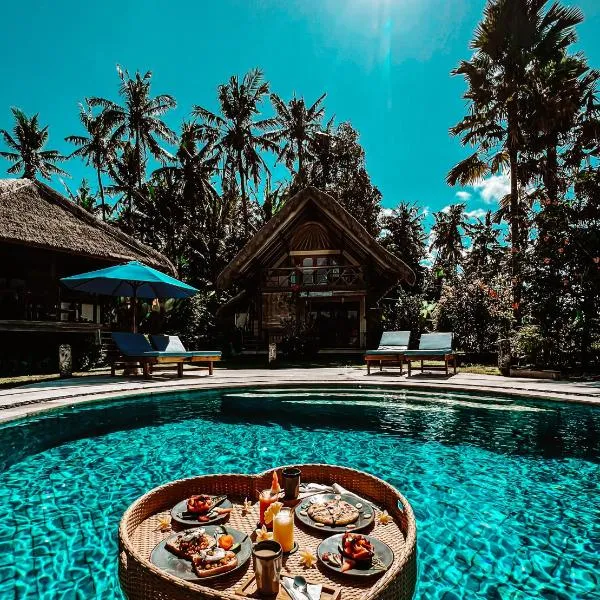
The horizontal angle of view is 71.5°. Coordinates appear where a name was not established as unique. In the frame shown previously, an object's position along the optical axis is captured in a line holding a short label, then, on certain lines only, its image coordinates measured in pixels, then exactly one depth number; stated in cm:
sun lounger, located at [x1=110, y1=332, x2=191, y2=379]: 916
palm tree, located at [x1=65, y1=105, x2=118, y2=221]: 2753
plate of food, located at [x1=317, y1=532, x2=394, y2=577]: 195
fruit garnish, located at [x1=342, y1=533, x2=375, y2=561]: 198
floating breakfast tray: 167
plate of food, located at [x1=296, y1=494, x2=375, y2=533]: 236
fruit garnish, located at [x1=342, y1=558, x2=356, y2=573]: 195
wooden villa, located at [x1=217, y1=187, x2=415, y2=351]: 1555
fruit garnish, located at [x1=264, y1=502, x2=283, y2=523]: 227
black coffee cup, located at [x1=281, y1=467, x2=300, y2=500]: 271
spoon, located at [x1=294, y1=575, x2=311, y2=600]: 178
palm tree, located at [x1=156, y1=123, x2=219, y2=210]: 2464
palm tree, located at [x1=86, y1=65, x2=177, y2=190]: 2417
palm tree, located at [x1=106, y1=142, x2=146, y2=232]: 2542
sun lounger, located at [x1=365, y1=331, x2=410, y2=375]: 1021
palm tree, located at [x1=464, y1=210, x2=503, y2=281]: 3531
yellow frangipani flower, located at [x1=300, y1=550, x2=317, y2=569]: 203
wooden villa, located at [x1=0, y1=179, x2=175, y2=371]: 1167
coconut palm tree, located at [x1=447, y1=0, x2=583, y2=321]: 1359
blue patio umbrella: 965
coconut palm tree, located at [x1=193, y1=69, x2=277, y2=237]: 2284
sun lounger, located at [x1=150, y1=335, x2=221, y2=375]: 1000
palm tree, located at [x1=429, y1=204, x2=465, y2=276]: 3975
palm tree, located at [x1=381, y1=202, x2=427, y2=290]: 2962
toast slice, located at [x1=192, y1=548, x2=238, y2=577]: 191
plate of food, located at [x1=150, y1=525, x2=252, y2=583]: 194
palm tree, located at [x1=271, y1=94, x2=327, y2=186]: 2531
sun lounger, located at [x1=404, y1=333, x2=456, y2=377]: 962
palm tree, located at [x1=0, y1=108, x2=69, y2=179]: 3108
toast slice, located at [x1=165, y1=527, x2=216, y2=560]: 207
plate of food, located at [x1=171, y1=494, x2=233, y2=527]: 242
